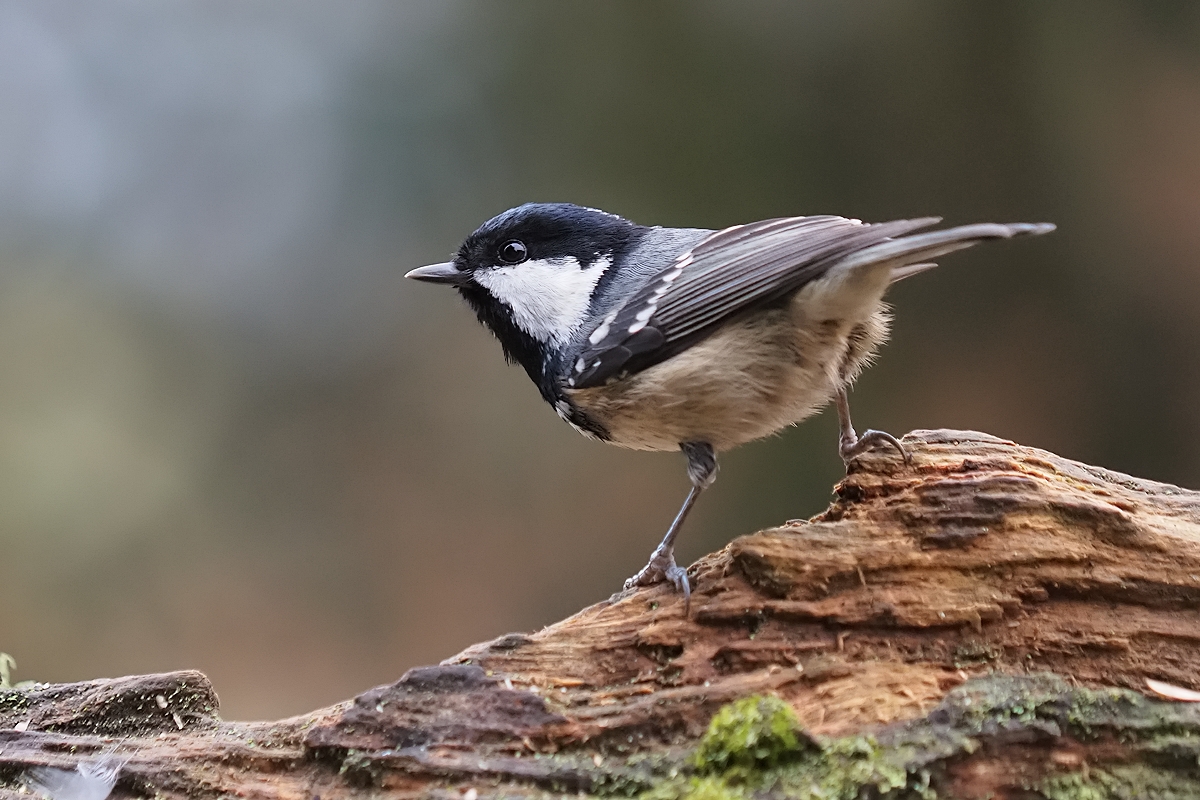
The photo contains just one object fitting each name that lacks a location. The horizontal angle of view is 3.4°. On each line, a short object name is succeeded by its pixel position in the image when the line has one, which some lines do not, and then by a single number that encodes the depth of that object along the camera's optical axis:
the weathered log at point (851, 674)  3.15
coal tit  3.18
